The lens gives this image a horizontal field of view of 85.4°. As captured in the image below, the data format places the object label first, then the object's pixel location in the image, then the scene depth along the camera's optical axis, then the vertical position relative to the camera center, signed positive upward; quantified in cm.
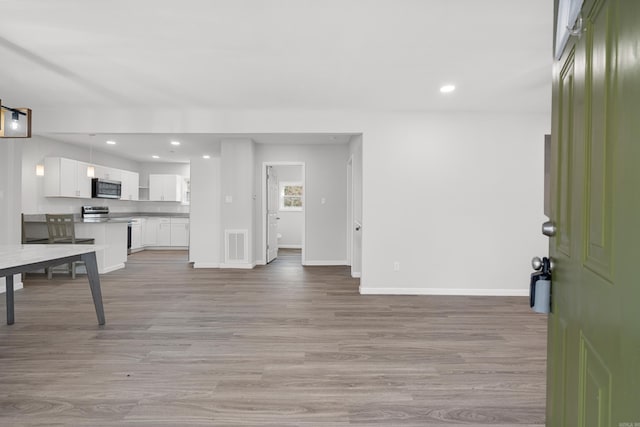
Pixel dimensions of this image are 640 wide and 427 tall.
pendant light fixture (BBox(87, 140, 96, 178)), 634 +77
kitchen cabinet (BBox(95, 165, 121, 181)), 734 +74
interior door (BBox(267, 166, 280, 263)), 685 -17
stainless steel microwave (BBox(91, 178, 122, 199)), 717 +39
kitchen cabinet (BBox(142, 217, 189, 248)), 870 -63
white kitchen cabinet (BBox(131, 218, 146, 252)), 821 -64
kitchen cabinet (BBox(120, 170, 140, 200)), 822 +54
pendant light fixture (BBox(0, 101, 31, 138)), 298 +73
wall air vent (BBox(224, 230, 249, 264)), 607 -68
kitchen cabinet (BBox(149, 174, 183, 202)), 888 +51
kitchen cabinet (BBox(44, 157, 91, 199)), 629 +54
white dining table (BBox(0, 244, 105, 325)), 246 -41
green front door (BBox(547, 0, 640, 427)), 65 -3
